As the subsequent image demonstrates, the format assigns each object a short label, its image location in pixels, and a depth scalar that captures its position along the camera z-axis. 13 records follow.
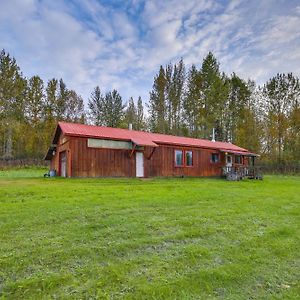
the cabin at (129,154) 14.27
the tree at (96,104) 33.06
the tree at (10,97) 26.31
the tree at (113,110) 32.75
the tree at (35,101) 29.03
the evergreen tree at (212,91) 30.02
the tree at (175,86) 30.25
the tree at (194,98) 30.25
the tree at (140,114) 34.90
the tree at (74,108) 31.73
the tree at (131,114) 34.05
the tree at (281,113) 28.38
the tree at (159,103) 30.08
